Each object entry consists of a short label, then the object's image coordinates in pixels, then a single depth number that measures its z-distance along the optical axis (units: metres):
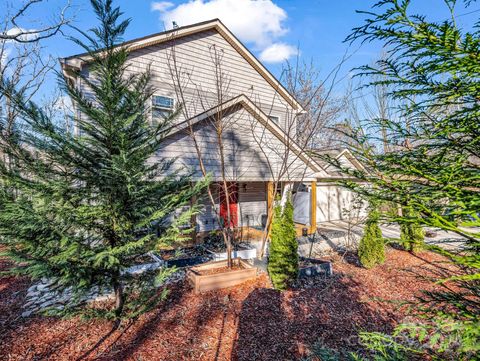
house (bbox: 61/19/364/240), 8.77
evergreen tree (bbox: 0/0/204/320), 3.87
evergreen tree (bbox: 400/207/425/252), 9.47
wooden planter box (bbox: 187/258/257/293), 6.07
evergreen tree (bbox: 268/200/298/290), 6.25
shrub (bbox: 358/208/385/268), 8.06
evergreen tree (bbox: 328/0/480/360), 1.45
